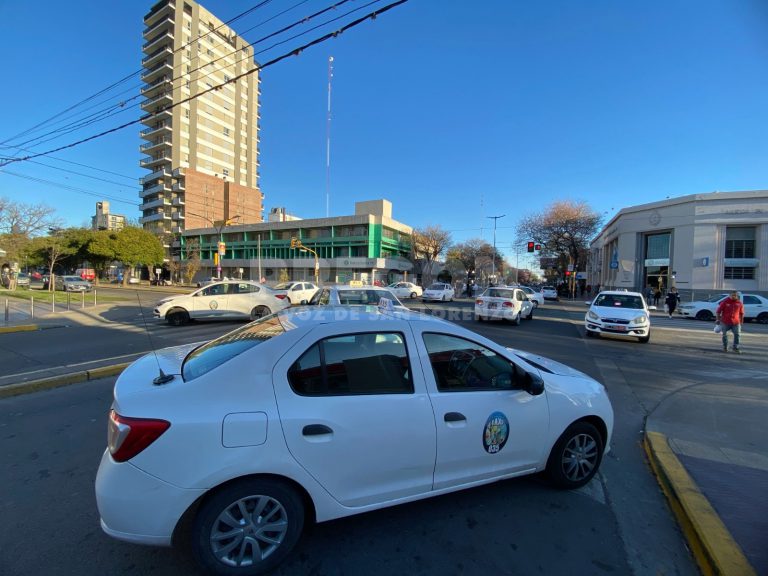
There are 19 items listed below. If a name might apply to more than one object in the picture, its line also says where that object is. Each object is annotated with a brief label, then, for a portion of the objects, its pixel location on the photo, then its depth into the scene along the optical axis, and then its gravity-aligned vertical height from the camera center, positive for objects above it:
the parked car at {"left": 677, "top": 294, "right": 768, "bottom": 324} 20.05 -1.13
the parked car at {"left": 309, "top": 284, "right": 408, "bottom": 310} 10.21 -0.44
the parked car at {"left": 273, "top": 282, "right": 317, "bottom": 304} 20.50 -0.73
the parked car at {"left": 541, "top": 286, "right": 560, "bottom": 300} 42.84 -1.01
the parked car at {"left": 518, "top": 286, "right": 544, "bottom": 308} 26.21 -1.06
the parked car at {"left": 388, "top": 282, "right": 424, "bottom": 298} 31.58 -0.73
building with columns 29.14 +4.20
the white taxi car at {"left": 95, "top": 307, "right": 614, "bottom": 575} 1.99 -0.98
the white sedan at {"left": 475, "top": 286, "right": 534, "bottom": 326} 14.80 -0.89
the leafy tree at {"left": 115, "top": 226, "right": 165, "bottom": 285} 45.34 +3.57
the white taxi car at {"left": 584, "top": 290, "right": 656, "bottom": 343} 11.32 -0.97
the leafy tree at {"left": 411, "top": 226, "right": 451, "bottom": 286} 61.16 +6.13
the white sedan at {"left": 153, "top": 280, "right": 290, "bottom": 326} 12.95 -1.05
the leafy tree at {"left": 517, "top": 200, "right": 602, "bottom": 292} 40.78 +6.74
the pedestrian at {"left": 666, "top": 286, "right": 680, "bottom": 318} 22.06 -0.87
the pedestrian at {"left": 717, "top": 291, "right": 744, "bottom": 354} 9.89 -0.74
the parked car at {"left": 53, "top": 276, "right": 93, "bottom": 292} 32.12 -1.07
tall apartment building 63.03 +26.11
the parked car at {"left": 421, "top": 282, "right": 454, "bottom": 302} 29.67 -0.92
